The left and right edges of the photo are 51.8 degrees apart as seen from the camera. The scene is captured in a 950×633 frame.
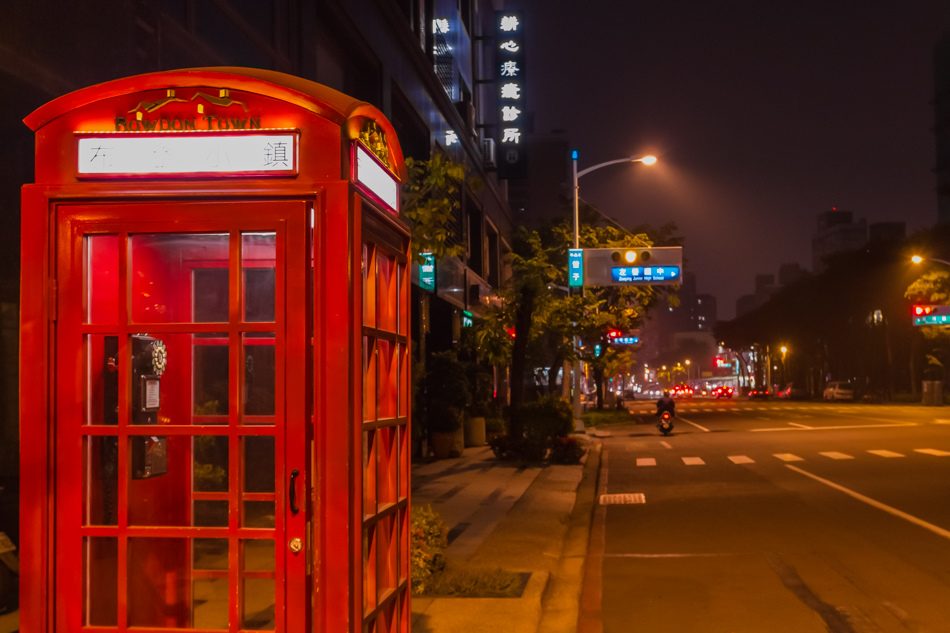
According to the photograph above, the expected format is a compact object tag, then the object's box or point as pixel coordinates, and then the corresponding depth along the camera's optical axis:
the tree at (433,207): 9.13
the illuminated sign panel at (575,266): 28.42
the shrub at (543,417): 24.22
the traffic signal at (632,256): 27.89
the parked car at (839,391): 75.00
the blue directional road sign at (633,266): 27.95
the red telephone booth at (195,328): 4.26
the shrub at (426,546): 8.42
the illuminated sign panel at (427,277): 24.58
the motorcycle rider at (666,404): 34.40
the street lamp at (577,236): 32.12
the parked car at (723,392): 104.81
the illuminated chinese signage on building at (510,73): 34.41
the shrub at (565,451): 23.50
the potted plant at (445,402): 24.78
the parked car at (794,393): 93.62
